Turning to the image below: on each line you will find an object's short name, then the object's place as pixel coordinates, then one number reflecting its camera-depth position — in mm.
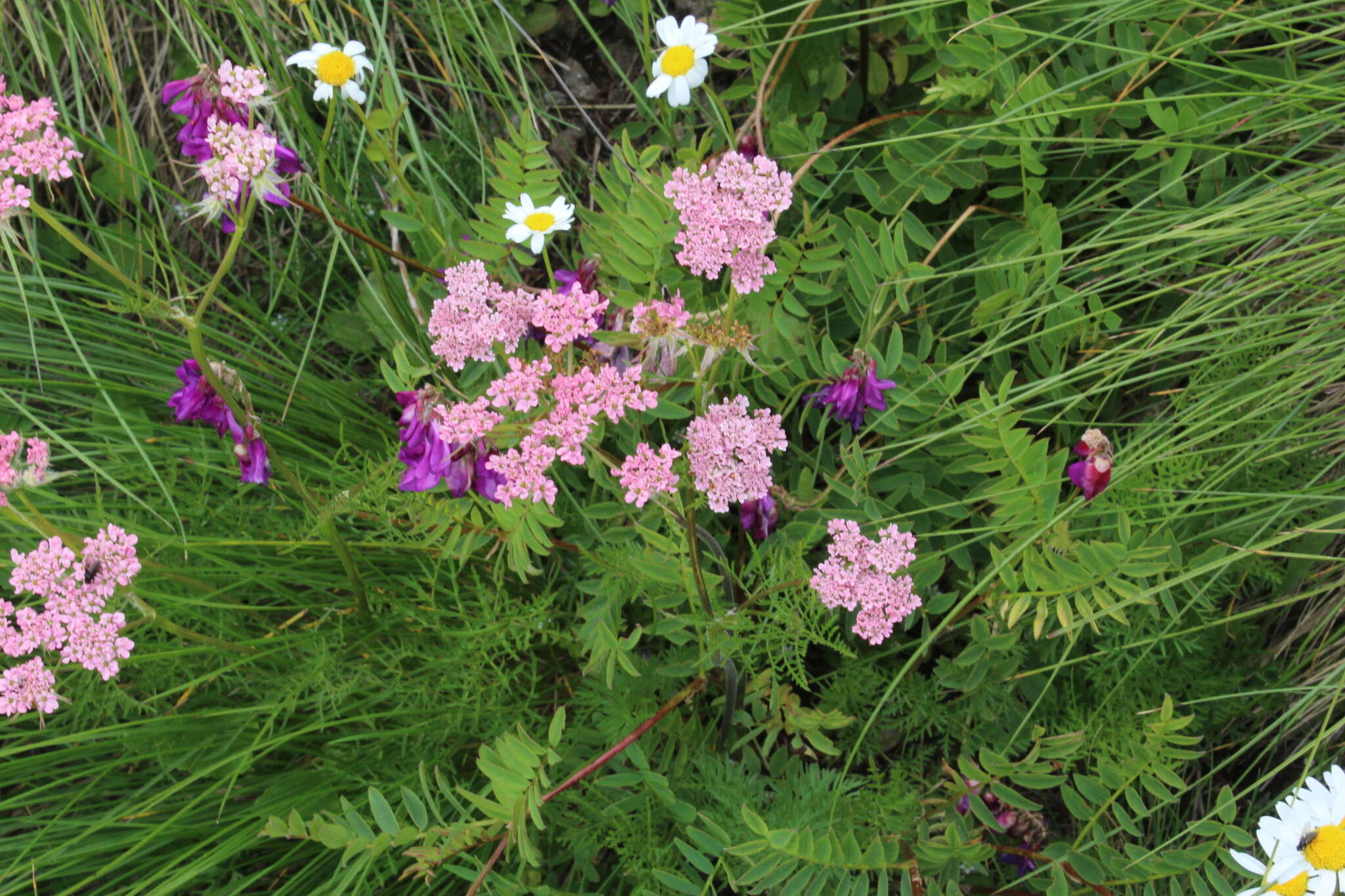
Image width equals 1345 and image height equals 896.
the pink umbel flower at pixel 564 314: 848
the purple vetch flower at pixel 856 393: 925
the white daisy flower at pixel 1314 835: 839
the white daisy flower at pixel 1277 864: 836
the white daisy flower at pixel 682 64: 943
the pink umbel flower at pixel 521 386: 835
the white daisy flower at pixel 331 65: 947
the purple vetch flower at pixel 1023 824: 915
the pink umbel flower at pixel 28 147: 851
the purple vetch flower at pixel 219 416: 899
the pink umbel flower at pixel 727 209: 852
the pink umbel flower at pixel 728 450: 848
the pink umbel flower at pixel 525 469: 831
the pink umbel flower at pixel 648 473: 832
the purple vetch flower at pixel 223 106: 878
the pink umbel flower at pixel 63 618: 854
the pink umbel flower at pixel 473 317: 864
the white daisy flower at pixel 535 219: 908
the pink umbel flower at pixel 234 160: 854
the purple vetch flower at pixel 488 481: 877
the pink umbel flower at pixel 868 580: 857
